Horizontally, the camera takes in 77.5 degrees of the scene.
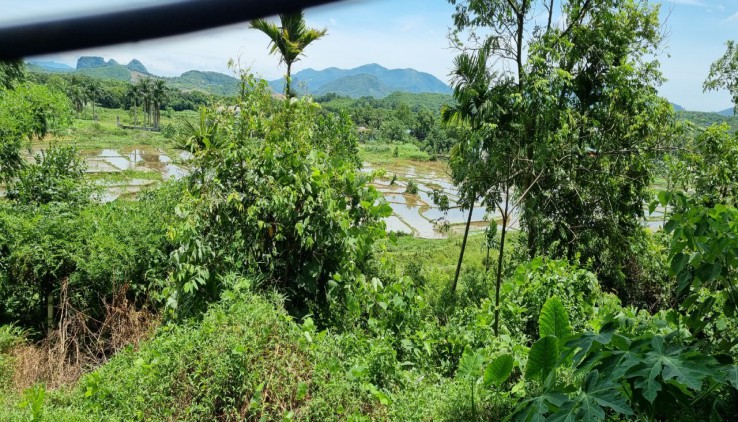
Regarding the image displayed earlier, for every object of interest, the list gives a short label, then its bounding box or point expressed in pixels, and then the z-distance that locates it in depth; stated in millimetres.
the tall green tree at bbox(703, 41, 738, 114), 10508
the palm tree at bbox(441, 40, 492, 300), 7520
